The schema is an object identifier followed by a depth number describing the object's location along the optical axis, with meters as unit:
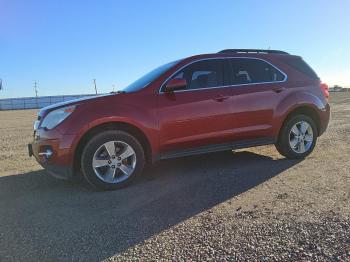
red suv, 5.48
